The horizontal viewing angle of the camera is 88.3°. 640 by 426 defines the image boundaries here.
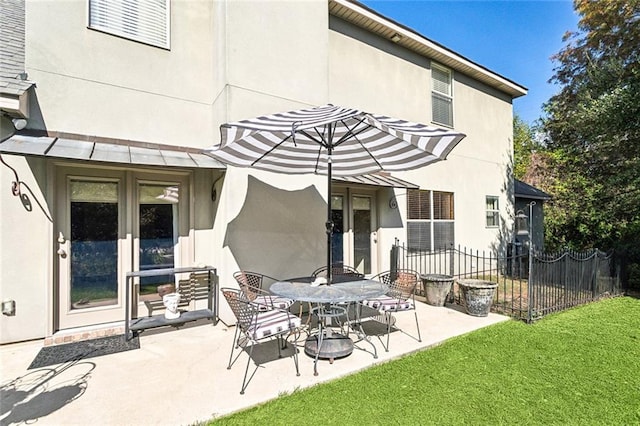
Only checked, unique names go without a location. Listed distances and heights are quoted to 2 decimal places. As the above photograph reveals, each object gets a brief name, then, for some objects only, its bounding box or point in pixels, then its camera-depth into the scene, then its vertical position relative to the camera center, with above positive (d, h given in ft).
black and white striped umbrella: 13.85 +3.59
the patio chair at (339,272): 19.50 -3.84
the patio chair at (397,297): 16.48 -4.47
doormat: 14.92 -6.40
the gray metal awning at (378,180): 24.35 +2.74
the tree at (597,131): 29.81 +8.62
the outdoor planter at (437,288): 23.94 -5.37
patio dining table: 14.16 -3.56
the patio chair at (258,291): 16.93 -4.15
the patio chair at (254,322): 12.91 -4.38
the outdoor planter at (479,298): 21.21 -5.40
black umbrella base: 14.92 -6.15
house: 16.90 +3.82
